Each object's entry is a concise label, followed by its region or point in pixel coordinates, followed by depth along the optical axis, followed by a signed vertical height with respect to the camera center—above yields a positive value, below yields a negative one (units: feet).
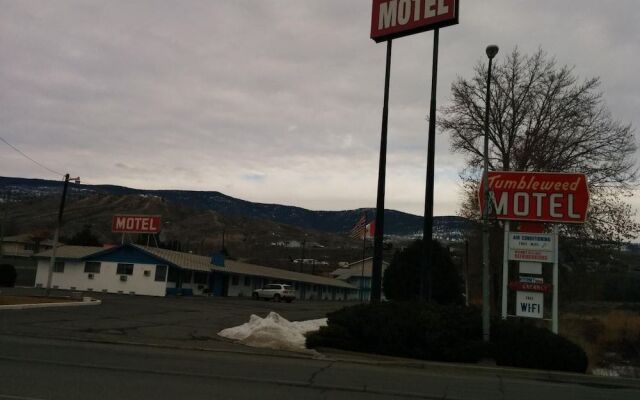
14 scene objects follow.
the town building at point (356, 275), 312.91 +9.39
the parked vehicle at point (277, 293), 175.22 -2.09
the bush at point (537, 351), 46.37 -3.66
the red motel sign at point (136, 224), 202.49 +18.19
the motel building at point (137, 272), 161.27 +1.24
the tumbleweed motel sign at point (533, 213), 57.98 +9.70
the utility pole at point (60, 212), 112.34 +11.43
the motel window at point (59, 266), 174.60 +0.98
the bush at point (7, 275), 146.02 -2.35
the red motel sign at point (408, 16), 69.51 +34.60
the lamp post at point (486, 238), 48.67 +5.65
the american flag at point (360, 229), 171.85 +18.73
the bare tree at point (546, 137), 106.11 +33.98
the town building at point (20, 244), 347.81 +13.56
